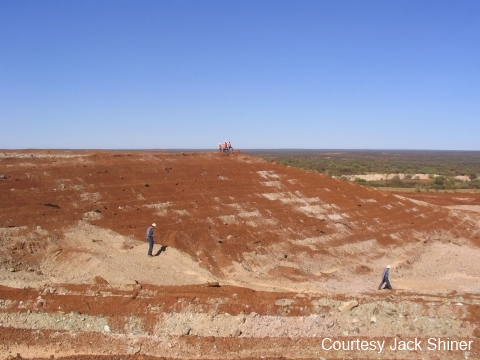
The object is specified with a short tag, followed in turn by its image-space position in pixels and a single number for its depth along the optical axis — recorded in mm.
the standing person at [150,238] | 14992
